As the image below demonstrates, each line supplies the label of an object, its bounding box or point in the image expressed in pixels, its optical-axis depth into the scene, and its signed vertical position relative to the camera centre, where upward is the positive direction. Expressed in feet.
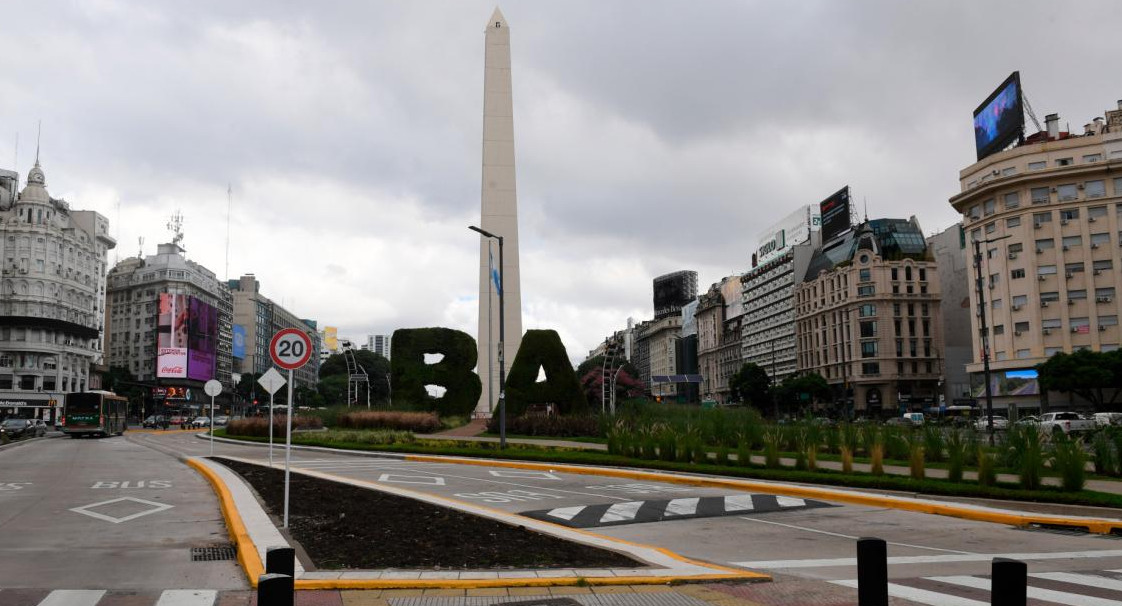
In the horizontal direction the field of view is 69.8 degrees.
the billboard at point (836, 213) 353.72 +76.95
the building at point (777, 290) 395.96 +50.56
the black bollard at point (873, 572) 16.81 -3.94
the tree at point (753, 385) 352.49 +0.33
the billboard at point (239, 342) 518.58 +34.02
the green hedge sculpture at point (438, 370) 148.87 +4.04
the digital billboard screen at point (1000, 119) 222.48 +76.18
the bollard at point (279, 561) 15.63 -3.26
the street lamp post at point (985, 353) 113.59 +4.29
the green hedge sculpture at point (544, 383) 138.00 +1.72
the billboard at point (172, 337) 401.29 +29.45
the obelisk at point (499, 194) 183.83 +44.85
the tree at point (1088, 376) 183.93 +1.06
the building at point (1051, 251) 214.28 +35.27
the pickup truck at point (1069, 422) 123.34 -7.09
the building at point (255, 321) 597.11 +55.74
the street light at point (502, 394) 94.02 -0.56
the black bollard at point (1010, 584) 13.46 -3.38
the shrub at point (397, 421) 133.08 -4.86
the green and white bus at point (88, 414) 170.60 -3.71
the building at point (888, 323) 319.88 +24.58
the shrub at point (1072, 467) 50.24 -5.44
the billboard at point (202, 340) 417.69 +29.51
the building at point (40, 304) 330.34 +40.17
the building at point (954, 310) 307.37 +29.49
